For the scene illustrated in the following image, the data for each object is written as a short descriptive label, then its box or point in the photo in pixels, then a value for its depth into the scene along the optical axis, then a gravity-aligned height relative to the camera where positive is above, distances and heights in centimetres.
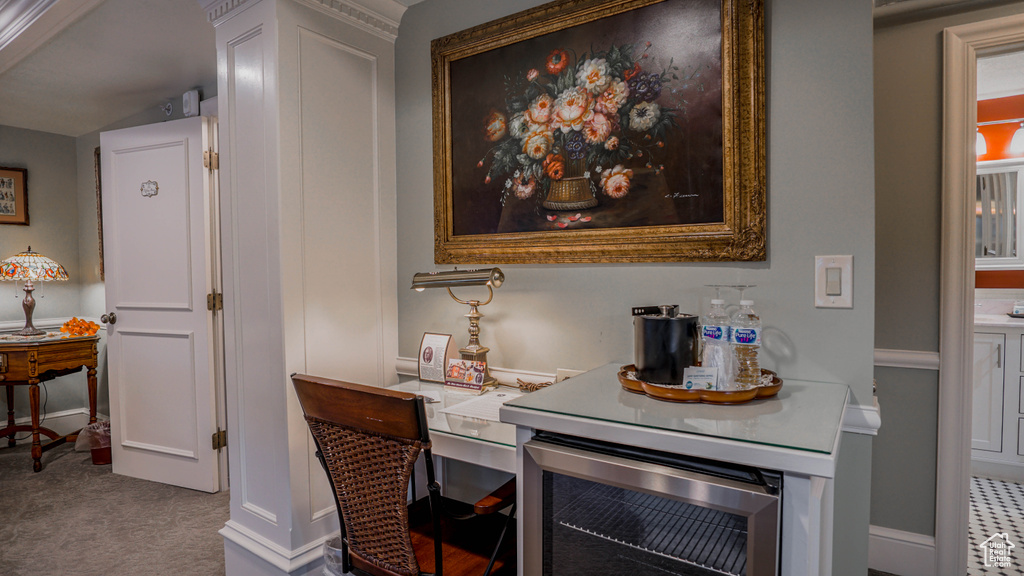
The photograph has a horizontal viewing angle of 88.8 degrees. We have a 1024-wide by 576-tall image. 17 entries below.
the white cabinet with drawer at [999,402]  300 -78
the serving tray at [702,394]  122 -29
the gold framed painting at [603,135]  154 +47
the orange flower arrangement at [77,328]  386 -35
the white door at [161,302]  310 -13
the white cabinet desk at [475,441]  142 -46
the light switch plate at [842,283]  142 -4
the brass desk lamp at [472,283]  192 -3
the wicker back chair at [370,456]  123 -45
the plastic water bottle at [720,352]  126 -20
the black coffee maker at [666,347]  135 -19
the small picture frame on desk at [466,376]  195 -38
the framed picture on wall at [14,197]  407 +68
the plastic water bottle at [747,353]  130 -21
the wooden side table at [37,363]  353 -56
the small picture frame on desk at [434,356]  203 -31
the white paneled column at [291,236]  187 +16
